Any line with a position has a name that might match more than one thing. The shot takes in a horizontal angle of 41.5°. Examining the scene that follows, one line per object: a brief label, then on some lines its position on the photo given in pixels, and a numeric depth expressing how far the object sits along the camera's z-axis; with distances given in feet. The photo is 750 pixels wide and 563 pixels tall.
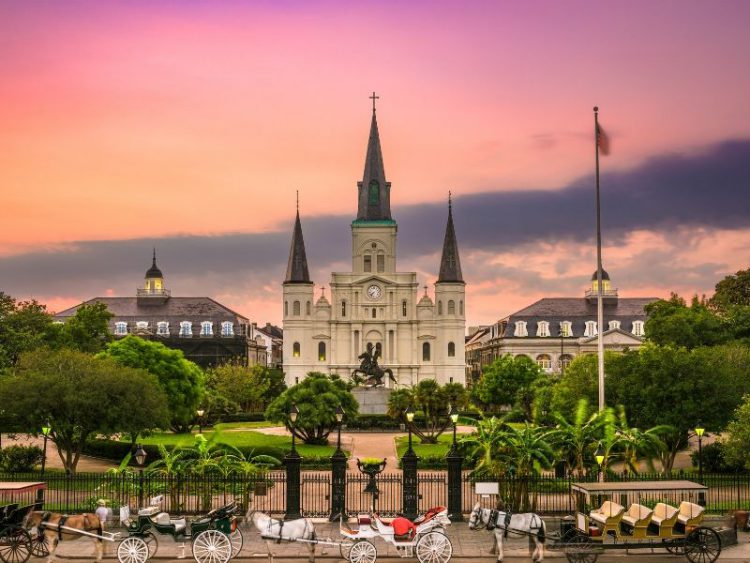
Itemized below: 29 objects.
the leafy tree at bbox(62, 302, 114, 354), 233.55
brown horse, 70.13
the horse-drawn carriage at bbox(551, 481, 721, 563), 69.56
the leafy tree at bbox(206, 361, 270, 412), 289.33
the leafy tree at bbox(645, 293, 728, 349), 220.23
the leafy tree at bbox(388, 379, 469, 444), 201.36
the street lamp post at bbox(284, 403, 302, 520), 89.71
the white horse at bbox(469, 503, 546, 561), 72.02
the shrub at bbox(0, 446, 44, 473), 132.57
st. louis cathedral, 383.24
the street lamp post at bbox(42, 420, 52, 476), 121.29
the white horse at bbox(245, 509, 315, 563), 69.92
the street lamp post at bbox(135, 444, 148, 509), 88.10
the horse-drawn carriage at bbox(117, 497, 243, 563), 69.10
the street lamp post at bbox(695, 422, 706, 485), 114.21
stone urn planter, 99.38
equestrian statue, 256.73
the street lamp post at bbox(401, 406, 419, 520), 89.81
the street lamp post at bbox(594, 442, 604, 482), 89.25
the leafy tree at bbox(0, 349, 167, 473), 126.31
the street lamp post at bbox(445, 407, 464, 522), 90.07
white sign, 81.25
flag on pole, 119.44
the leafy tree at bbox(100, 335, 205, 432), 201.98
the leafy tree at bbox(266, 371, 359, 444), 178.70
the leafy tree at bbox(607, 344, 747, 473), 135.64
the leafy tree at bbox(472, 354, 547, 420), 280.10
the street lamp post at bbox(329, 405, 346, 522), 90.12
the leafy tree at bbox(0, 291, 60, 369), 179.22
